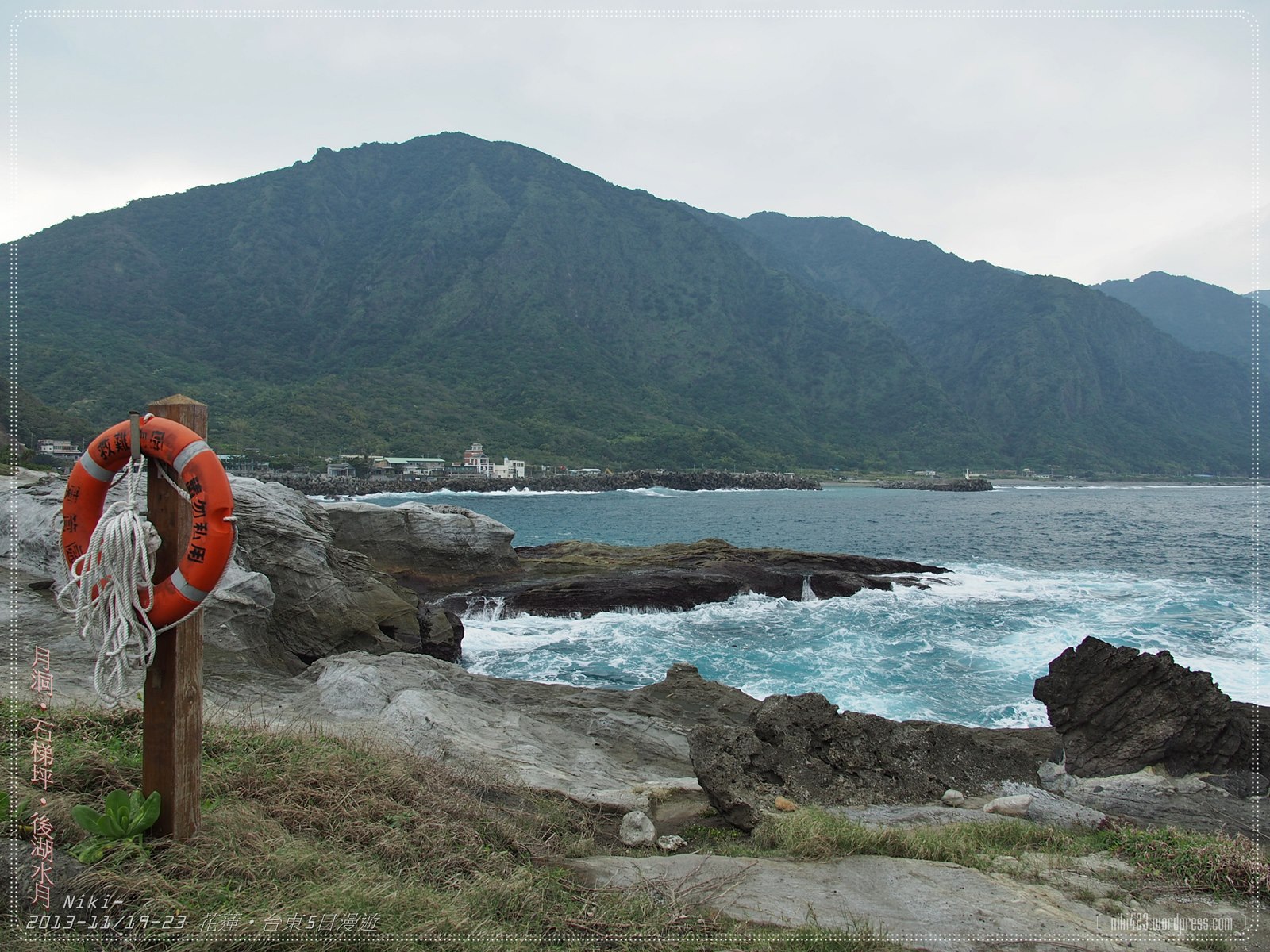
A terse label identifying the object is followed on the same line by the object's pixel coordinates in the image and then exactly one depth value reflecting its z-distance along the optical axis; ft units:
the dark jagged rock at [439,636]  51.42
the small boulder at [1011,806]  22.81
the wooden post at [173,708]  12.48
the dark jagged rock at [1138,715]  28.78
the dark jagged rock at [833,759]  23.16
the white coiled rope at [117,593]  11.88
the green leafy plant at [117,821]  11.69
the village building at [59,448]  172.55
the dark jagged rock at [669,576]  71.41
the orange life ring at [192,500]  12.20
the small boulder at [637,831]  19.17
